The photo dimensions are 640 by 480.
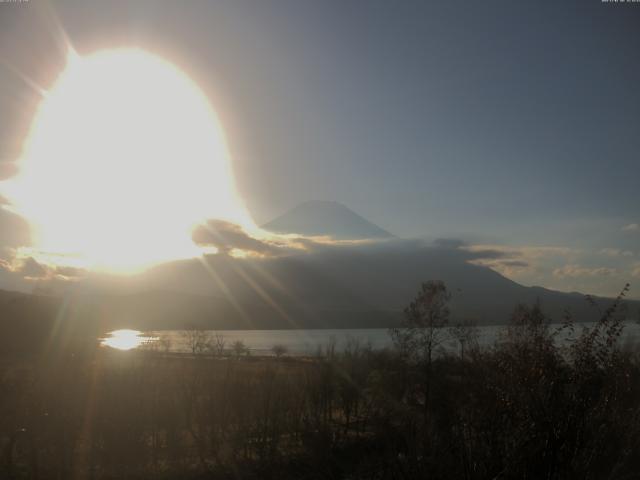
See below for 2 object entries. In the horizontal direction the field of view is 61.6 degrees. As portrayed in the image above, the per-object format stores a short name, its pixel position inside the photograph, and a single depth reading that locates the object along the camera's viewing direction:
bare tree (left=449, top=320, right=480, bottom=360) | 38.70
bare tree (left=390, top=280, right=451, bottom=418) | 34.81
